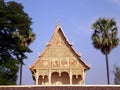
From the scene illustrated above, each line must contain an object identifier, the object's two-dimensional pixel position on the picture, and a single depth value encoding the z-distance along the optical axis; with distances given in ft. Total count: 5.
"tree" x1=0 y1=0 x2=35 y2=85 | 92.07
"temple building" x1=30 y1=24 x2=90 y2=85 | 128.88
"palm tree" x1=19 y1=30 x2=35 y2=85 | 150.06
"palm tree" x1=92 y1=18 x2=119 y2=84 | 137.80
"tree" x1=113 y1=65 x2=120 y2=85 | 145.57
